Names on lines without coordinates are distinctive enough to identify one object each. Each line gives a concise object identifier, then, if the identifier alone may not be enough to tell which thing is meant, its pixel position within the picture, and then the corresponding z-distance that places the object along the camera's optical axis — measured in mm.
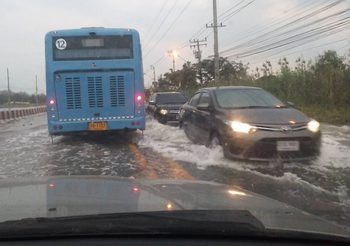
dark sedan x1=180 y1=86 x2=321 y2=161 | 9781
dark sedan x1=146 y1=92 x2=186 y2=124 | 24688
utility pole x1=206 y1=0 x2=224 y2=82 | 40844
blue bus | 15070
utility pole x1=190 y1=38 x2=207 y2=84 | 70562
